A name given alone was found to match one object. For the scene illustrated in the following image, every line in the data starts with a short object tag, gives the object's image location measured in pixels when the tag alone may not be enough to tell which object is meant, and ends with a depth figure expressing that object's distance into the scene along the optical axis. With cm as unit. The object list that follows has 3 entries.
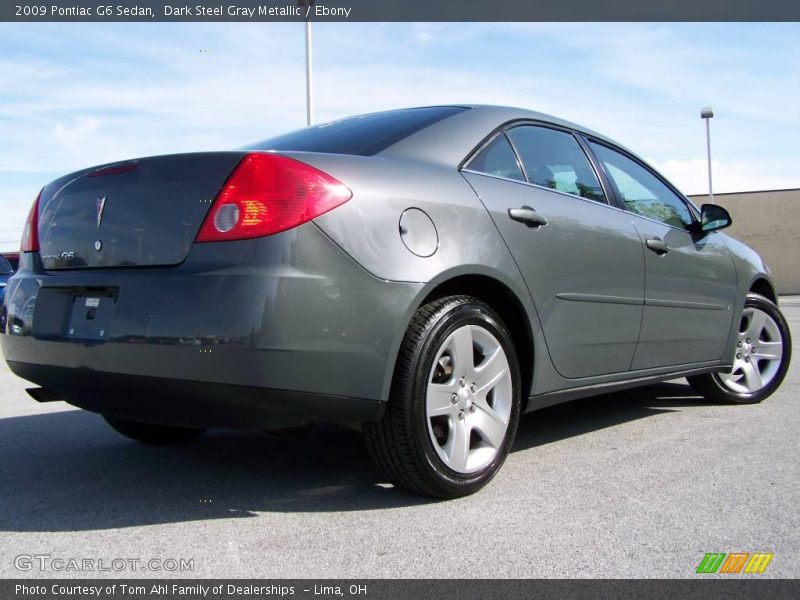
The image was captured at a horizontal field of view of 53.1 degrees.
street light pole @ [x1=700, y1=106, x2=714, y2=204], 2820
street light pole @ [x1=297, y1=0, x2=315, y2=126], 1958
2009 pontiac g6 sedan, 249
